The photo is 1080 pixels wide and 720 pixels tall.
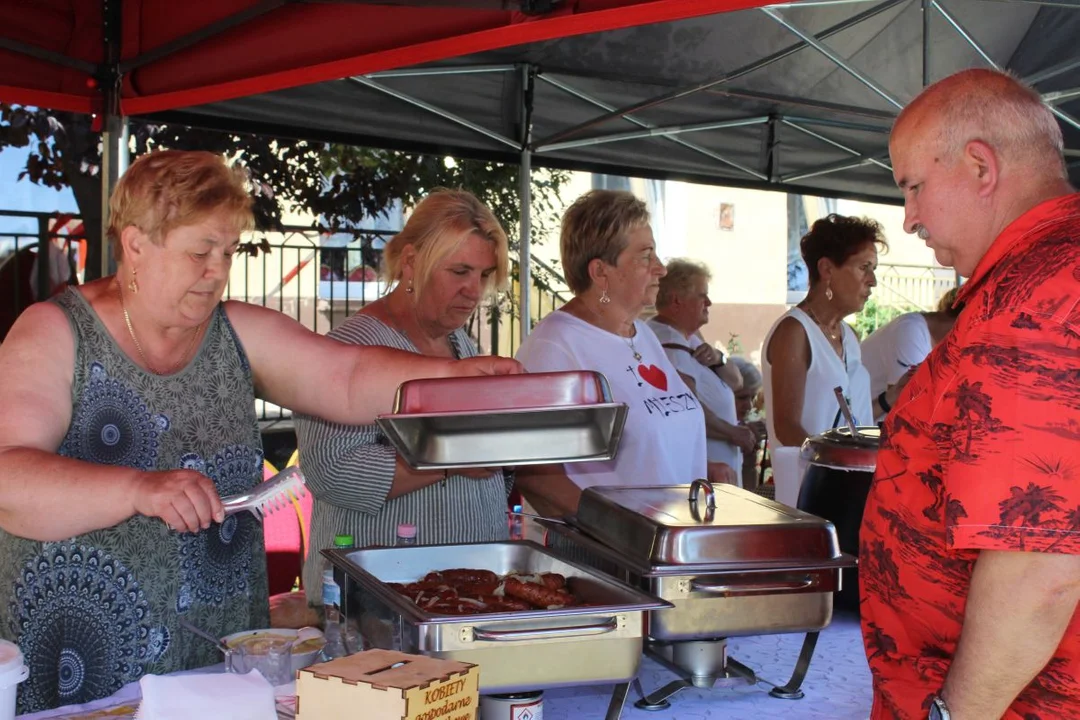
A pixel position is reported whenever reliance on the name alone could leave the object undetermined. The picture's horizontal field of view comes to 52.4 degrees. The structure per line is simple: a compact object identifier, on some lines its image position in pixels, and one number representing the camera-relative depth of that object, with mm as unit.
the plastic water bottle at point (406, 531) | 1937
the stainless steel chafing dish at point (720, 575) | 1605
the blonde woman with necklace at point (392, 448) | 2154
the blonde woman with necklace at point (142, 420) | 1729
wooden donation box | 1159
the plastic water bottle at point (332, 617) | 1604
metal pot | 1969
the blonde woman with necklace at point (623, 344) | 2625
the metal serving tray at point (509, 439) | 1559
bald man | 1155
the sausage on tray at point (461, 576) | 1723
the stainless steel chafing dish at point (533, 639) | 1373
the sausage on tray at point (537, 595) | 1582
